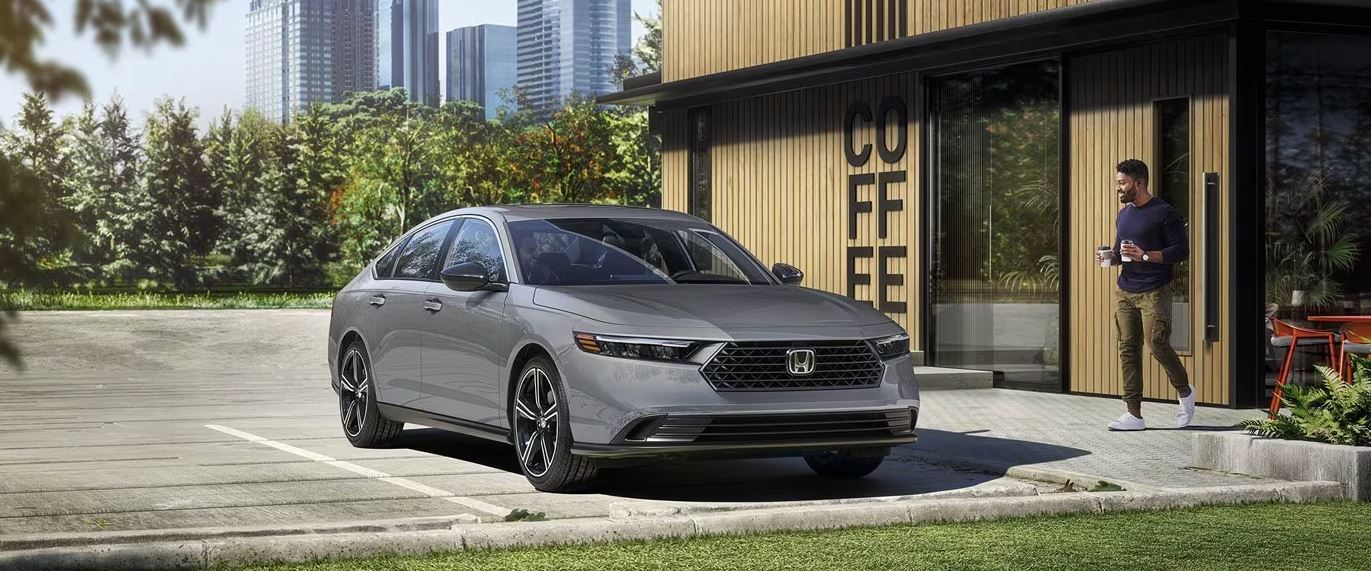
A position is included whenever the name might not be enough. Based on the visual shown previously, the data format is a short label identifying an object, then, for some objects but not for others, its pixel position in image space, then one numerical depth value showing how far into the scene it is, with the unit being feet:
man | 38.60
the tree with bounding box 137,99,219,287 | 217.36
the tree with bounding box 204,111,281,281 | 219.61
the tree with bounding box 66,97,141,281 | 213.25
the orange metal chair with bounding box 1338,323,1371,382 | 37.22
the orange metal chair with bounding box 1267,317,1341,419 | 37.68
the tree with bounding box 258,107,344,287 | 220.43
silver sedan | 26.68
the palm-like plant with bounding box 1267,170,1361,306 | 46.37
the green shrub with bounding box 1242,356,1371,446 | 28.09
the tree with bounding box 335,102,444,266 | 219.82
